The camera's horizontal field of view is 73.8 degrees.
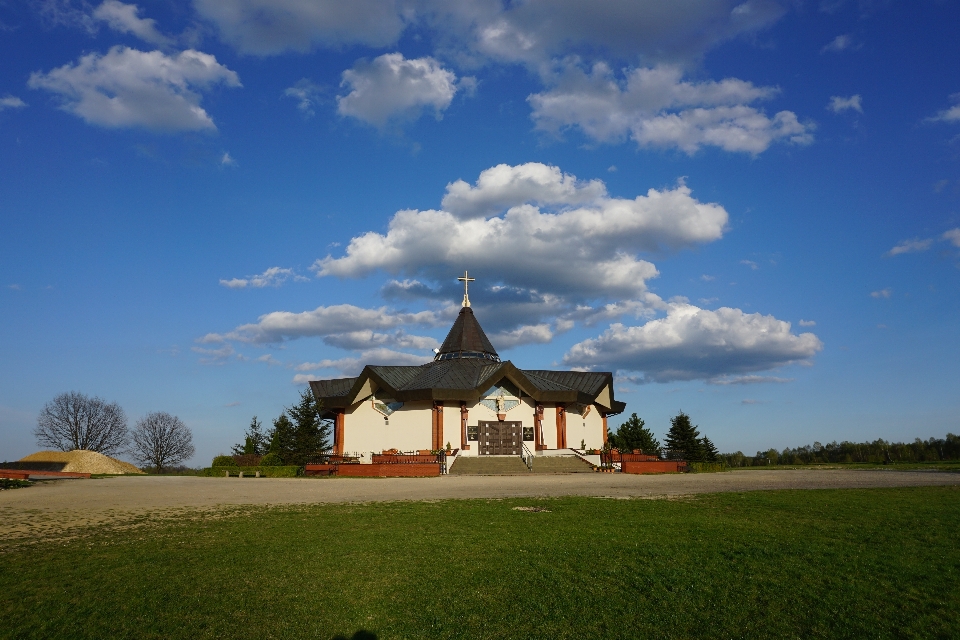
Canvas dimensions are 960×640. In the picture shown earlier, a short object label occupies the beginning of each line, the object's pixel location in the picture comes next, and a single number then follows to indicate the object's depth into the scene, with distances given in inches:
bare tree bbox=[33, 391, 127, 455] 2477.9
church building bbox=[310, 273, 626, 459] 1540.4
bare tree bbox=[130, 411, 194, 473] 2674.7
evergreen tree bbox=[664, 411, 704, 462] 1760.6
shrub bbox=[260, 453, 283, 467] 1432.1
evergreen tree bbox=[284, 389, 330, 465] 1503.4
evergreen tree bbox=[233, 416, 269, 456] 1792.6
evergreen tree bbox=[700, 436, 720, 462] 1820.4
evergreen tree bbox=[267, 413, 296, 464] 1502.2
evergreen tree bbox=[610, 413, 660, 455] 1957.4
